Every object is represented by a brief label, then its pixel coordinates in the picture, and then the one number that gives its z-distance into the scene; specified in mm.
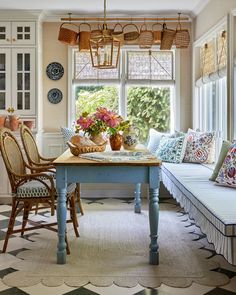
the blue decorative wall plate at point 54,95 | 5816
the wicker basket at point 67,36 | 5293
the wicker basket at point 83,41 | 5379
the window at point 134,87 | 5871
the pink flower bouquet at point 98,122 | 3736
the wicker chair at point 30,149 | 3980
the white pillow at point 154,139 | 5538
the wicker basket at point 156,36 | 5531
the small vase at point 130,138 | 3969
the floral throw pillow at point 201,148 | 4934
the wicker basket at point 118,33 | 3632
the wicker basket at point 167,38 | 5418
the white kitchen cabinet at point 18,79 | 5516
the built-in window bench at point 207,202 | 2326
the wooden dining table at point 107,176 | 3027
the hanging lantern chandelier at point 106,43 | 3469
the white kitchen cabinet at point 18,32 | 5484
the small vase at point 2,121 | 5371
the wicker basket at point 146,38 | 5453
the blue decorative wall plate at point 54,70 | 5801
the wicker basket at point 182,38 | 5332
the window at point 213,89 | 4637
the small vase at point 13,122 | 5340
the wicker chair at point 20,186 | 3385
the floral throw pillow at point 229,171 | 3408
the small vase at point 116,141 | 3996
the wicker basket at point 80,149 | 3430
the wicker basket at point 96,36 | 3472
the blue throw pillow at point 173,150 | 5086
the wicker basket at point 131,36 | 5195
